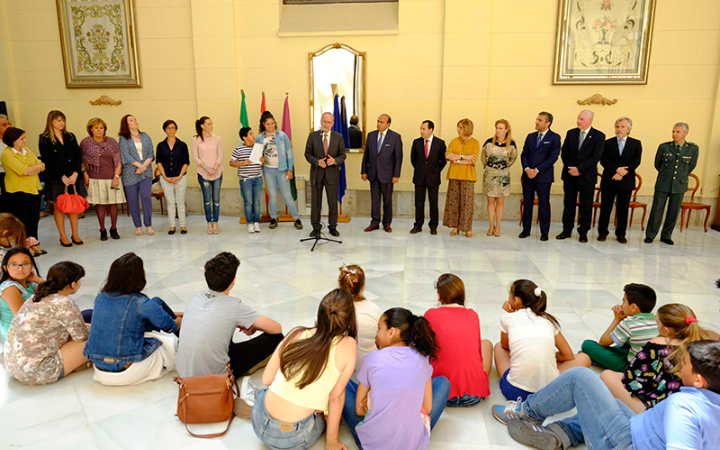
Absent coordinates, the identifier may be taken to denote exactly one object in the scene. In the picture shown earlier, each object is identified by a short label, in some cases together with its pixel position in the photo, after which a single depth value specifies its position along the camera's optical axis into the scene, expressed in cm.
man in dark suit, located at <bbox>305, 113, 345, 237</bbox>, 651
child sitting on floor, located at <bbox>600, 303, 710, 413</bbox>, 219
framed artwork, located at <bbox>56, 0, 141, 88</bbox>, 793
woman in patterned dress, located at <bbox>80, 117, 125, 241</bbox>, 629
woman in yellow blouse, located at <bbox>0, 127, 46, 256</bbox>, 548
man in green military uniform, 627
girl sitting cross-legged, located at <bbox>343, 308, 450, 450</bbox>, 203
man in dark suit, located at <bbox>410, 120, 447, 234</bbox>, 686
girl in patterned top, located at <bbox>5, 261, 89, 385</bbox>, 272
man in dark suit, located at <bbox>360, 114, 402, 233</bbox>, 700
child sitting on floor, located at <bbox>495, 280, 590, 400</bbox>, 255
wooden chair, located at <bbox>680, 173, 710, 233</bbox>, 705
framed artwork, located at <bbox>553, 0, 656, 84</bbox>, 710
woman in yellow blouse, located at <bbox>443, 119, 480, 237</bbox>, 666
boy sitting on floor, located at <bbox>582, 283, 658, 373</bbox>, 268
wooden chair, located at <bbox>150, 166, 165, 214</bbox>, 711
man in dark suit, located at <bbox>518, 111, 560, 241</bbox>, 652
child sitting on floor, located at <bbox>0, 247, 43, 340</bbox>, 298
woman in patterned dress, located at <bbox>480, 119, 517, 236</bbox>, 659
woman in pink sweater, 682
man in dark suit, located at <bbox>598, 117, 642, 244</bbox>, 636
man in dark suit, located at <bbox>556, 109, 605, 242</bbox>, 639
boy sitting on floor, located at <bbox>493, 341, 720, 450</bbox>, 160
